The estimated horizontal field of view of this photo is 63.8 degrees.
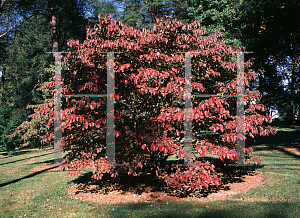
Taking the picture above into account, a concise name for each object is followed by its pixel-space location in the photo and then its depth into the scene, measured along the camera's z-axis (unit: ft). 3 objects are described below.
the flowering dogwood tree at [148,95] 17.13
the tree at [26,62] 60.63
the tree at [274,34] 43.45
